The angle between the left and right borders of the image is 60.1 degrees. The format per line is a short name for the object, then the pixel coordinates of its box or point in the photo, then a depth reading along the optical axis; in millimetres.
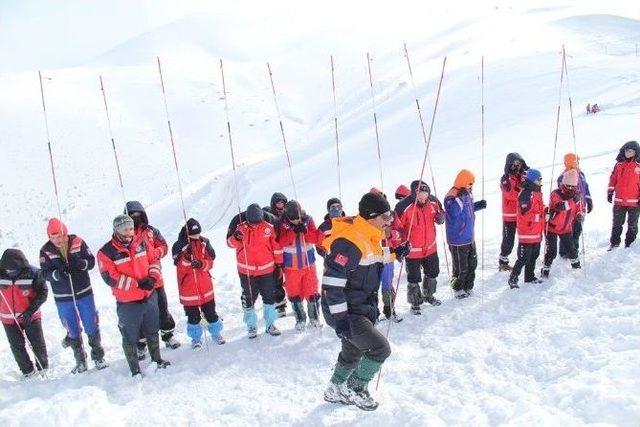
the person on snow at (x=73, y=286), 6520
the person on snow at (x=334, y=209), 7746
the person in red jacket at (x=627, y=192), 7984
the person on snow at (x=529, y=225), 7332
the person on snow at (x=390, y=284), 7051
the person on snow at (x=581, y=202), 7750
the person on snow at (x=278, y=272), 7835
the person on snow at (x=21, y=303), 6789
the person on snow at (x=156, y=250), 6591
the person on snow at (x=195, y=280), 7023
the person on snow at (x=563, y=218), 7469
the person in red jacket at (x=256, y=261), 7020
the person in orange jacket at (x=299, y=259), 7145
